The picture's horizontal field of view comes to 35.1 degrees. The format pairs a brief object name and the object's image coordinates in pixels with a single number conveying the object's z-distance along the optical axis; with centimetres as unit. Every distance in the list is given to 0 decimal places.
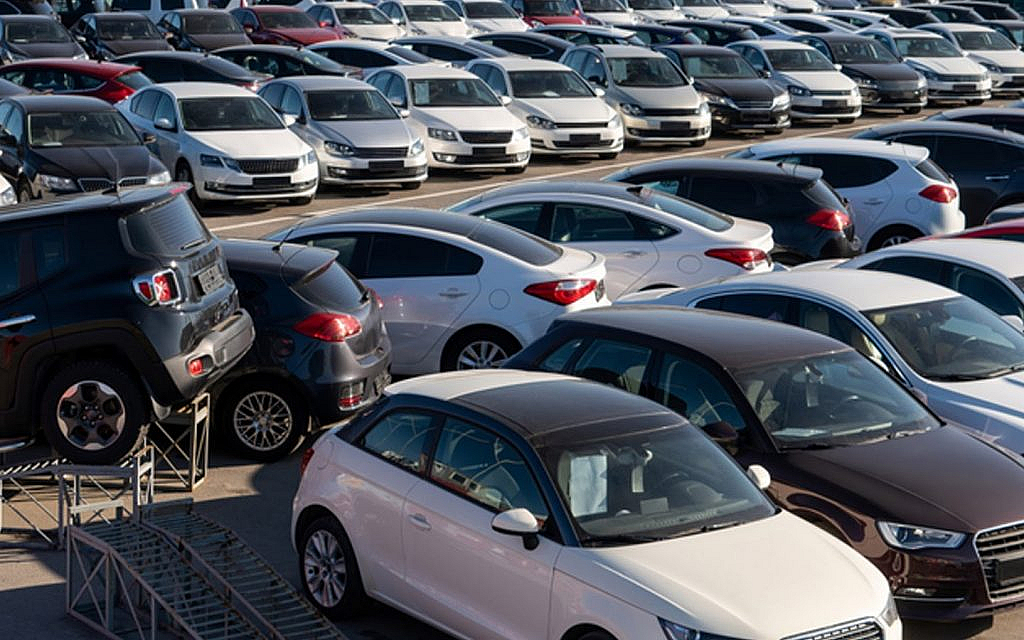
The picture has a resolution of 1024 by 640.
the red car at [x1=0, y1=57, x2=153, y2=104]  2459
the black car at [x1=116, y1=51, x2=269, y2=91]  2680
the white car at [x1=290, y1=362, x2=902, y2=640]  698
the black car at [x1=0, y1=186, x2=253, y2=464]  1040
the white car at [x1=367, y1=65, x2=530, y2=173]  2372
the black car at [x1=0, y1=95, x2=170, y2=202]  1853
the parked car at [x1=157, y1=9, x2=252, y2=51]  3269
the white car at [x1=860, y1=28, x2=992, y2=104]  3259
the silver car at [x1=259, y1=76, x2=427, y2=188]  2230
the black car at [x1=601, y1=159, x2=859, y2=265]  1623
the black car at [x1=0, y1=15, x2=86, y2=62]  2961
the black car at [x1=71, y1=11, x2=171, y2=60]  3123
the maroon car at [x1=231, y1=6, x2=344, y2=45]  3412
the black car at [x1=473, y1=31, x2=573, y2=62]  3188
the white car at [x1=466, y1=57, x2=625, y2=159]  2502
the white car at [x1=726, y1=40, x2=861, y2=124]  2955
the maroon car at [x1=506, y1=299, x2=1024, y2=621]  827
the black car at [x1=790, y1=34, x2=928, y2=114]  3136
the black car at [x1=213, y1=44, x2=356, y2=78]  2844
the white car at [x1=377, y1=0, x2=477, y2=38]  3597
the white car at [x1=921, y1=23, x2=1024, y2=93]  3459
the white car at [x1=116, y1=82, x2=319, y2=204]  2066
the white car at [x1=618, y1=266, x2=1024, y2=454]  1028
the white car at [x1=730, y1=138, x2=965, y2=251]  1784
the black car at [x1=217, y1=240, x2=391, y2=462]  1138
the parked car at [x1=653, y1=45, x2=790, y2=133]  2828
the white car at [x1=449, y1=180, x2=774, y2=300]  1455
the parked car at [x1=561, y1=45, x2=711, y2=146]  2653
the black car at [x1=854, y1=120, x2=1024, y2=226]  1983
